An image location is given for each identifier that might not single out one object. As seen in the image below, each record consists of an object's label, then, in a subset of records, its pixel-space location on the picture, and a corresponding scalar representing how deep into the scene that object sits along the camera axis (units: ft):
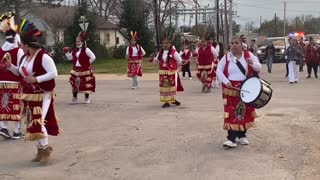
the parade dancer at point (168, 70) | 44.14
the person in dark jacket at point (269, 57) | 91.86
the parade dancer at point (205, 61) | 58.03
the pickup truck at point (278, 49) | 127.85
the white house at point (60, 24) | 195.62
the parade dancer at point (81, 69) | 48.60
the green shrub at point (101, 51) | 158.12
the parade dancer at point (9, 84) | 31.73
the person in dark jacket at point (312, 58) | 77.51
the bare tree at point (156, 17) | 142.31
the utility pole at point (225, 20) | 180.69
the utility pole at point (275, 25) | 327.84
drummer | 27.40
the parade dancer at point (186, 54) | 77.77
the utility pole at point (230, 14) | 190.37
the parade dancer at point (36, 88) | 25.38
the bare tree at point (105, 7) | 239.42
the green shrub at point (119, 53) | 167.68
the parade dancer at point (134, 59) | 64.85
